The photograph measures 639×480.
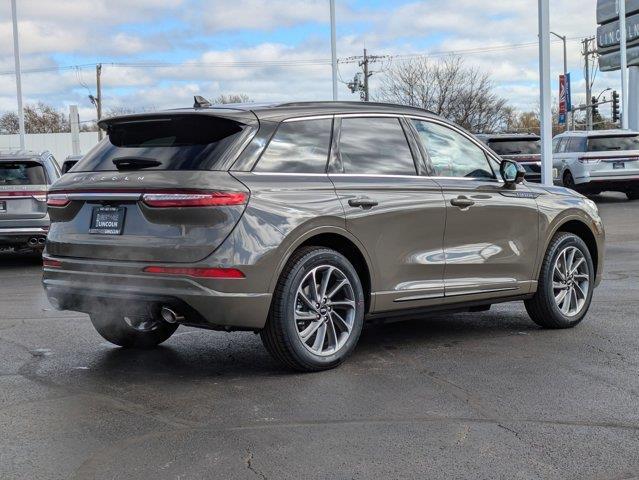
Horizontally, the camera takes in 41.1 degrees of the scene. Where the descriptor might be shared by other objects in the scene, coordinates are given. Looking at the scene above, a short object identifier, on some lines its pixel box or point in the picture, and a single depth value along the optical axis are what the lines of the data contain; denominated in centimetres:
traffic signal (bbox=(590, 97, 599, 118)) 9438
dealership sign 3581
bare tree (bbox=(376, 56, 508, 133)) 6312
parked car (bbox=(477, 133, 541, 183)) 2152
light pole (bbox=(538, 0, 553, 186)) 1575
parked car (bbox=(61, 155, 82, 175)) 1741
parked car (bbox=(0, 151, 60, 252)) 1175
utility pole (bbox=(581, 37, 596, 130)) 7981
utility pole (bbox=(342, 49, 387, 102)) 6389
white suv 2181
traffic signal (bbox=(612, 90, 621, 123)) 5710
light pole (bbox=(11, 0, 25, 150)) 2919
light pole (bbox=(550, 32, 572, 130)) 6178
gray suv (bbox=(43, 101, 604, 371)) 507
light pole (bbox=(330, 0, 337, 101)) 2623
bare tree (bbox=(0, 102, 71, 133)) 9131
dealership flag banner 6247
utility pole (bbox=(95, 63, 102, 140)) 7031
